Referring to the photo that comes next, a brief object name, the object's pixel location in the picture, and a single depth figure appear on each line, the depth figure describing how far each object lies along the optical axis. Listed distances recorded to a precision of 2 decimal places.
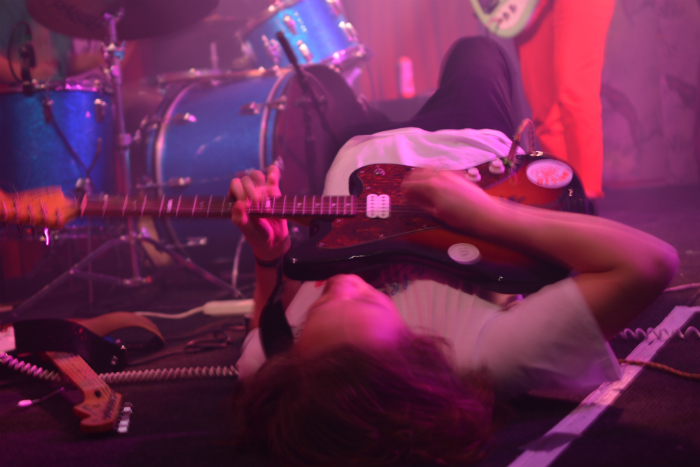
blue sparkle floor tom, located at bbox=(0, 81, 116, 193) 2.04
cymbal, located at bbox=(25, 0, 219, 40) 2.07
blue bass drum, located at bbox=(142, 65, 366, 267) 2.28
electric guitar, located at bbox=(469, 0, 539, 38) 2.44
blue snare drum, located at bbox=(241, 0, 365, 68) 2.69
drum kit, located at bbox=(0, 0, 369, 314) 2.10
